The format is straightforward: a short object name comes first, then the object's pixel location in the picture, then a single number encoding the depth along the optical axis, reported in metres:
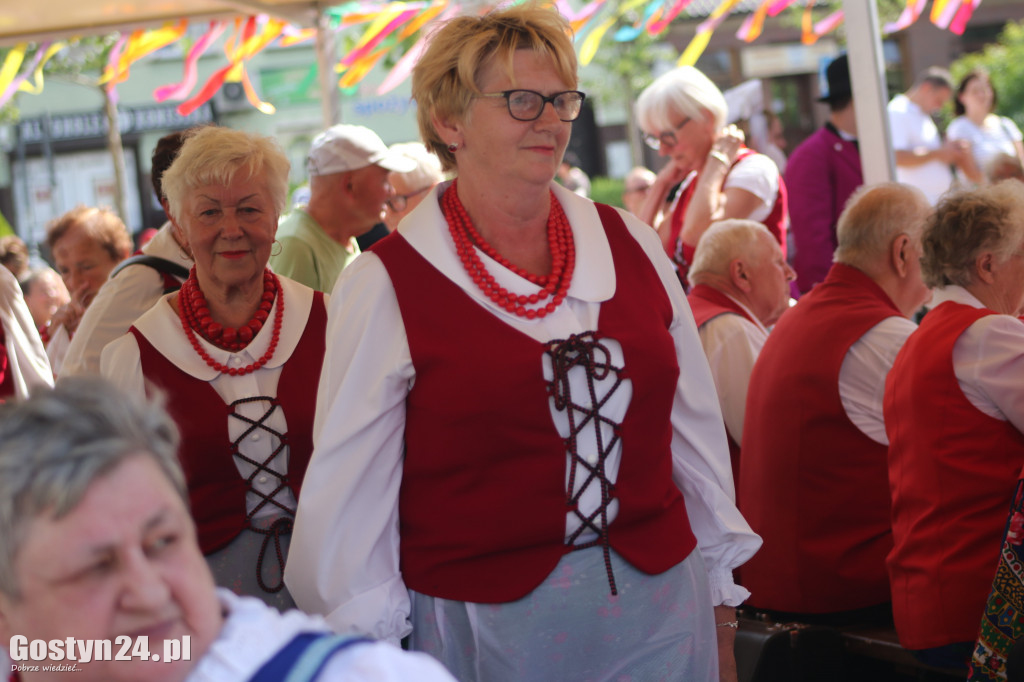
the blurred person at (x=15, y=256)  6.56
